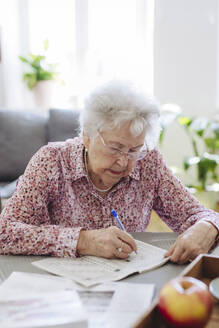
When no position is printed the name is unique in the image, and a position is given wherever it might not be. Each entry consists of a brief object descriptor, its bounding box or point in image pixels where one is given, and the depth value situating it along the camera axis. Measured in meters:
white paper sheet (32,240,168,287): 0.99
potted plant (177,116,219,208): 3.31
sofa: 3.10
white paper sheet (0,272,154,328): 0.77
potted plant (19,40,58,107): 3.98
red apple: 0.70
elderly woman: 1.18
